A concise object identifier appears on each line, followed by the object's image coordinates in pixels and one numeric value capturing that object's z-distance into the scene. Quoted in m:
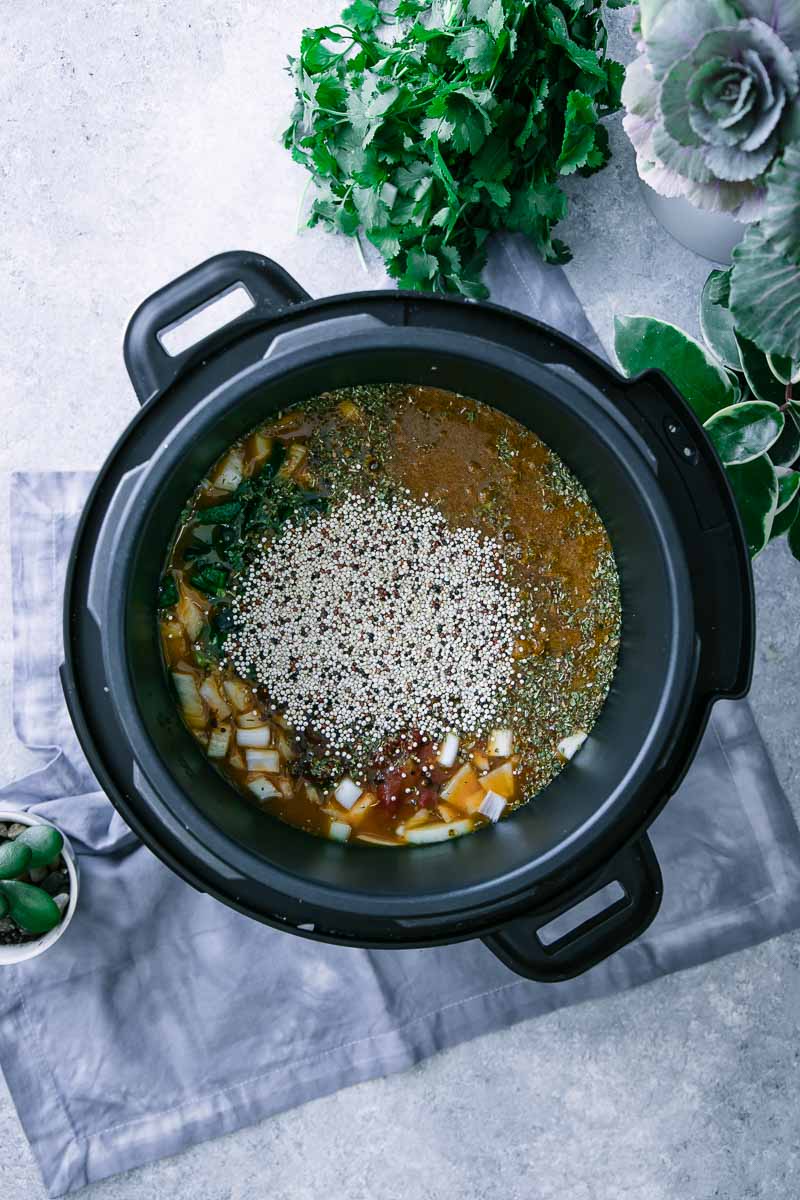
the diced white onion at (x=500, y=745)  1.25
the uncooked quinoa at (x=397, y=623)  1.23
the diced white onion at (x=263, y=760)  1.24
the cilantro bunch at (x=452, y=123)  1.17
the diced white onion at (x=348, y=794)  1.24
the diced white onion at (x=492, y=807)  1.24
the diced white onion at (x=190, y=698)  1.23
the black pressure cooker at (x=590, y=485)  1.03
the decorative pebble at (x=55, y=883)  1.25
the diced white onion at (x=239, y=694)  1.24
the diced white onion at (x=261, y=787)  1.24
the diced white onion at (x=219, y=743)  1.23
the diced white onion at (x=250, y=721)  1.24
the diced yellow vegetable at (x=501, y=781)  1.25
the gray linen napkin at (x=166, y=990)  1.31
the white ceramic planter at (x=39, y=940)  1.22
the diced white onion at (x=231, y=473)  1.21
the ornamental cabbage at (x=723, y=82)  0.80
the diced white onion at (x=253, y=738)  1.24
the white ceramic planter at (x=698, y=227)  1.25
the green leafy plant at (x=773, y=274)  0.80
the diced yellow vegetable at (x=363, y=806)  1.24
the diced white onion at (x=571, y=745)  1.25
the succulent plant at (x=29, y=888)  1.15
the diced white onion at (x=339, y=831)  1.23
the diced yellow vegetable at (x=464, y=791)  1.24
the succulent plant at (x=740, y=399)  1.11
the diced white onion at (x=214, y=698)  1.24
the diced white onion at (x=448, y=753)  1.25
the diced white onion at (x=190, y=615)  1.22
